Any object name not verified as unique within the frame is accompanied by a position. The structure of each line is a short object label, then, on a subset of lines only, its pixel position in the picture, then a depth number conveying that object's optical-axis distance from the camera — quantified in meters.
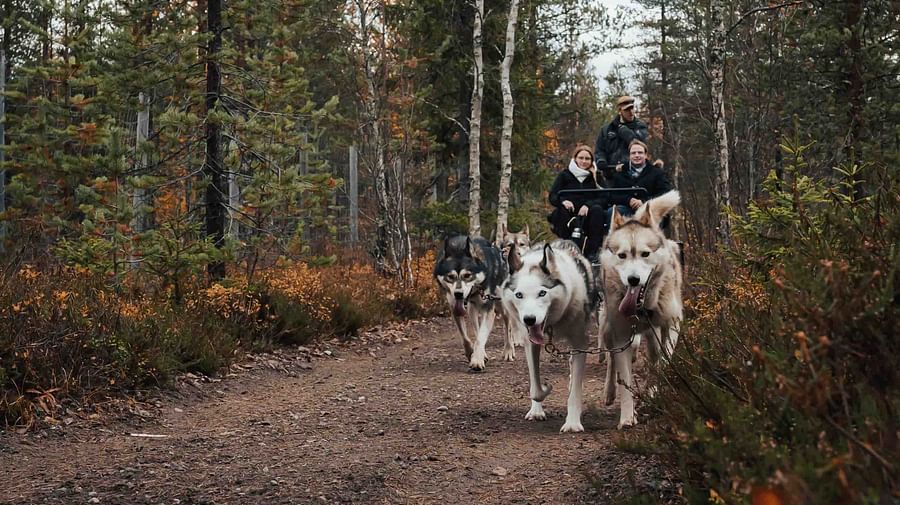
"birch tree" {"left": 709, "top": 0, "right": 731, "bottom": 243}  12.24
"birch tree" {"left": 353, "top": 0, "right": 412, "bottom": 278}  15.99
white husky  5.87
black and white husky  9.59
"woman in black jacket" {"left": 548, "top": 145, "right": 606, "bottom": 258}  8.68
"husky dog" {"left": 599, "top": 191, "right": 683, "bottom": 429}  5.73
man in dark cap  9.88
